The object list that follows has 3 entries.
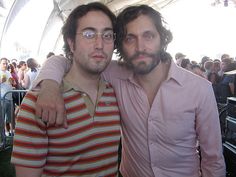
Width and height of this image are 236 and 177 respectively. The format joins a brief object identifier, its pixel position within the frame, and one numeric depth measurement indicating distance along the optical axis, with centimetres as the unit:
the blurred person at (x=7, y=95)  368
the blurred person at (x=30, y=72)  432
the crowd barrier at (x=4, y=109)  347
